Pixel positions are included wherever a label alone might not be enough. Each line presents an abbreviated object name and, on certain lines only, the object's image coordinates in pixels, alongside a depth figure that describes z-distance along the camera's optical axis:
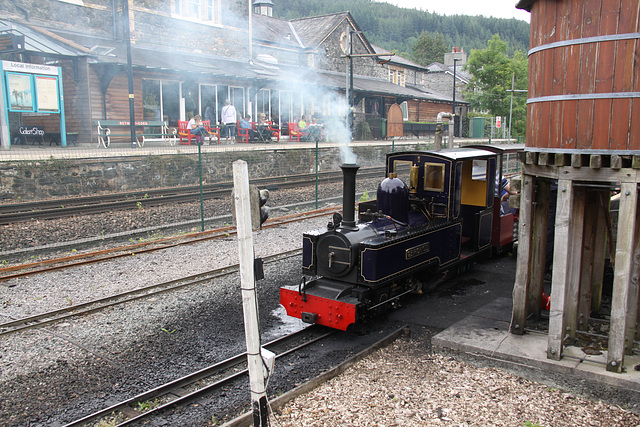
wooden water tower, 4.82
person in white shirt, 22.62
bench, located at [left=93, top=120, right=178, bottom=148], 19.39
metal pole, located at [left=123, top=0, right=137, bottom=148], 18.08
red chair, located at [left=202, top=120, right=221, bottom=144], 21.66
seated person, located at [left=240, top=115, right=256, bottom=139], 22.44
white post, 3.61
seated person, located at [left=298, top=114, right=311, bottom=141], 26.06
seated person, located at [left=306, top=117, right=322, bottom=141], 26.05
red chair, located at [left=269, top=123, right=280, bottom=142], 24.38
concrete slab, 5.18
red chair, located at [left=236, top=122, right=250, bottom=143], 22.58
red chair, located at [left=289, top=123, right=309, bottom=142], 25.69
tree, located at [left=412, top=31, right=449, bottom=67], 98.75
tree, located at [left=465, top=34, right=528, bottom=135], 38.91
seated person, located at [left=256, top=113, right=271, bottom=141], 23.36
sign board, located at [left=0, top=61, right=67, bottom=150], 16.11
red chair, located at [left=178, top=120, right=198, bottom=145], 20.44
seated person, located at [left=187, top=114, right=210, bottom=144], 20.31
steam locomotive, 6.77
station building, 19.88
